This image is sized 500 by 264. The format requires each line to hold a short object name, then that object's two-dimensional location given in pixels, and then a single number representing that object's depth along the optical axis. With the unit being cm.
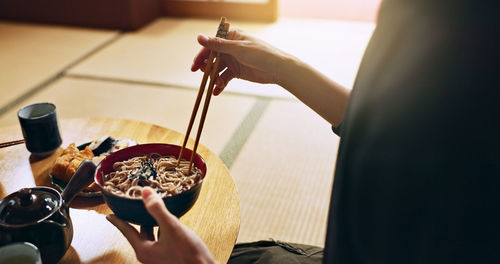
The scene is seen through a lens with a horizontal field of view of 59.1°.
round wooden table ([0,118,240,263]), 97
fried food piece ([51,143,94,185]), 112
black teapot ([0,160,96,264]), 80
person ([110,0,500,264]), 49
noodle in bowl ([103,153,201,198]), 84
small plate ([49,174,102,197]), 108
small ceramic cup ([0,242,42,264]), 70
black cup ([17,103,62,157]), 121
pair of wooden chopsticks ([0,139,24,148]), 129
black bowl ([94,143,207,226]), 79
